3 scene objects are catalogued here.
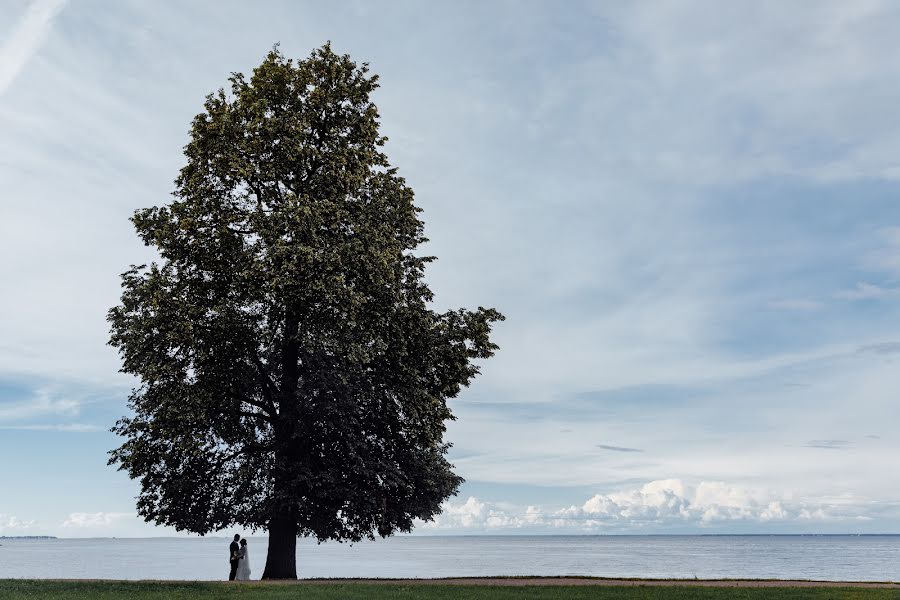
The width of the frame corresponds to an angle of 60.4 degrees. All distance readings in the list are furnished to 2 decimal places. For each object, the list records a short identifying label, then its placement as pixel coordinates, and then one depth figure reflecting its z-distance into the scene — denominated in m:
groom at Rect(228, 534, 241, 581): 29.30
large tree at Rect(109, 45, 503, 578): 25.56
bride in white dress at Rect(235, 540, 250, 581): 29.47
